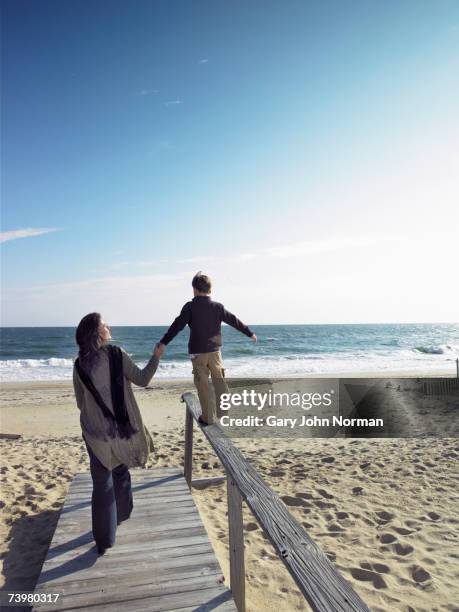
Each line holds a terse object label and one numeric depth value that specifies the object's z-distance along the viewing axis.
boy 4.91
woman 3.44
